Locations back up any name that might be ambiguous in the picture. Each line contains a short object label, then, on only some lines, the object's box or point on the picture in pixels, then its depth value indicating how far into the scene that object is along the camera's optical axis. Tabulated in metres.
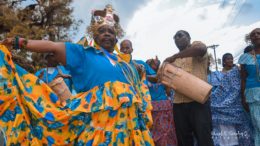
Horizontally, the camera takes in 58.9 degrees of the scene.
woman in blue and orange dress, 1.81
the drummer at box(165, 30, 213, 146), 2.77
